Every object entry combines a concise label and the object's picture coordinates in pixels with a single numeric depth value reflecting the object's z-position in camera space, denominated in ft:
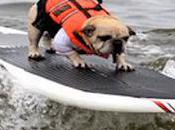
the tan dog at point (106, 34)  30.09
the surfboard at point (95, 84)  27.79
